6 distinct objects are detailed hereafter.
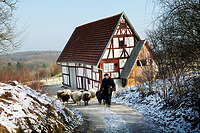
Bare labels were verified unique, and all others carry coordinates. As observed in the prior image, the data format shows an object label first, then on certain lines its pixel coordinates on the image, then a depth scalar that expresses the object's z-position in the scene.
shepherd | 10.30
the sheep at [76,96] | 14.06
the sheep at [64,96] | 13.85
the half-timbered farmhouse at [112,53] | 21.64
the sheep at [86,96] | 13.12
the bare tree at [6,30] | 7.82
